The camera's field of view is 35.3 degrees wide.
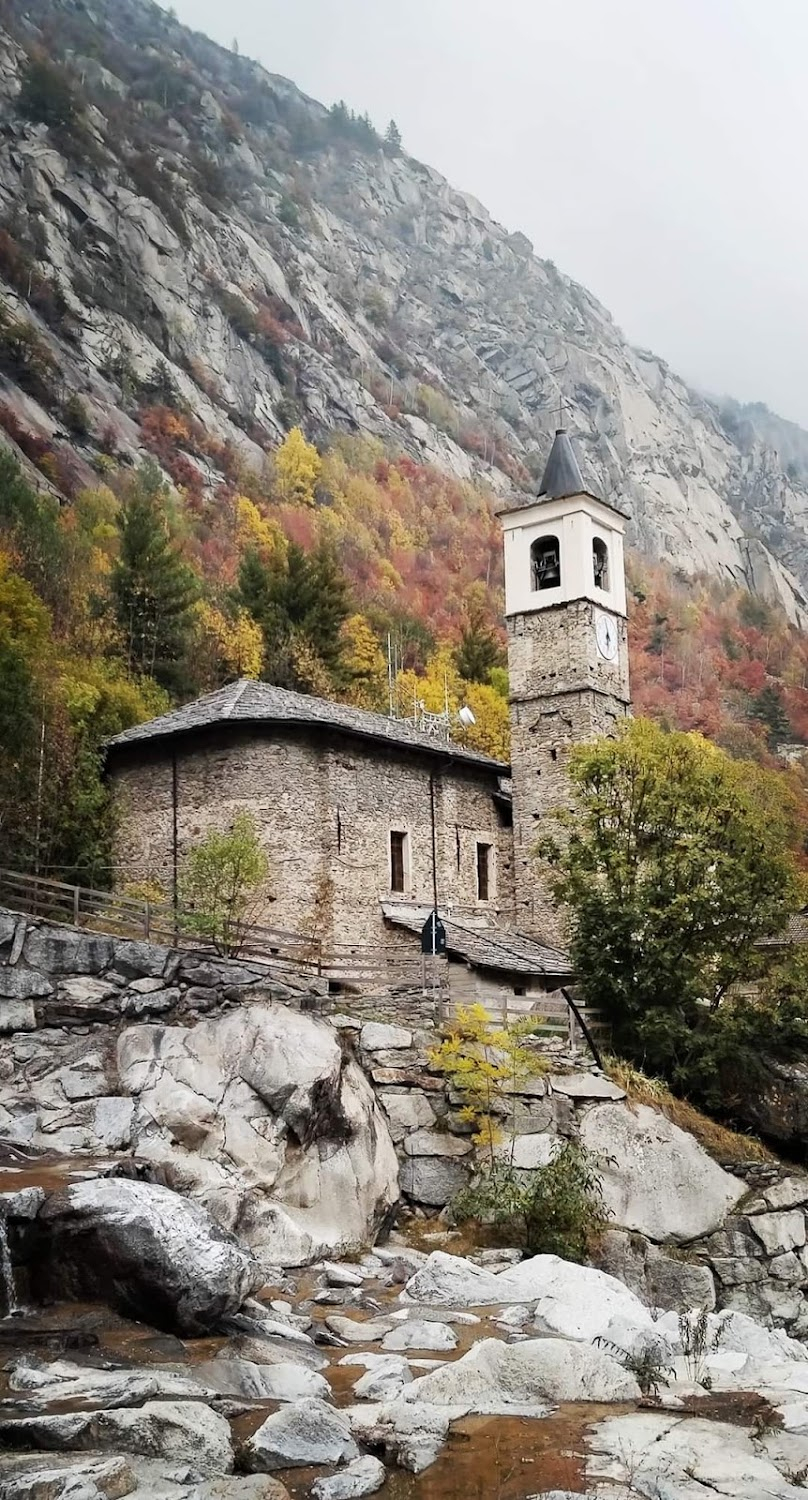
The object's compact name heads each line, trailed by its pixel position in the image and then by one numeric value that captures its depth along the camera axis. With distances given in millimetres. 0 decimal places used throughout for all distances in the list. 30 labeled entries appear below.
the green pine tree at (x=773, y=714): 82562
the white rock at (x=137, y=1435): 10000
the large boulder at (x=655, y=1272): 21312
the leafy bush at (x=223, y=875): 27266
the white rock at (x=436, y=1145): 22641
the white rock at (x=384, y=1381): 12711
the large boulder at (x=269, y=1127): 19266
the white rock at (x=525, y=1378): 12664
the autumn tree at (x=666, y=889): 27266
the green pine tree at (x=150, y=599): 43188
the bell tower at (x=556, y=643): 37344
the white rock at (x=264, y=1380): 12211
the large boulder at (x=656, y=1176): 23000
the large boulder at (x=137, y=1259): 13984
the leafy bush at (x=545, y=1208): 20766
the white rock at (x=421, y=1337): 14750
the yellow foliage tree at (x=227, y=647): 48188
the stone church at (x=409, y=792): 30359
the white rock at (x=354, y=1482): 10039
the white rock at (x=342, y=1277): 17719
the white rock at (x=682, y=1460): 10383
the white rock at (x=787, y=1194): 24141
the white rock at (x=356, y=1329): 15023
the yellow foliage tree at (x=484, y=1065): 22969
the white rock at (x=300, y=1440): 10484
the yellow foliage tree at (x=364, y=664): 55531
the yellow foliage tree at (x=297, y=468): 81625
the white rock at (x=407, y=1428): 10977
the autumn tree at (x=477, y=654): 65438
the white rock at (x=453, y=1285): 17375
